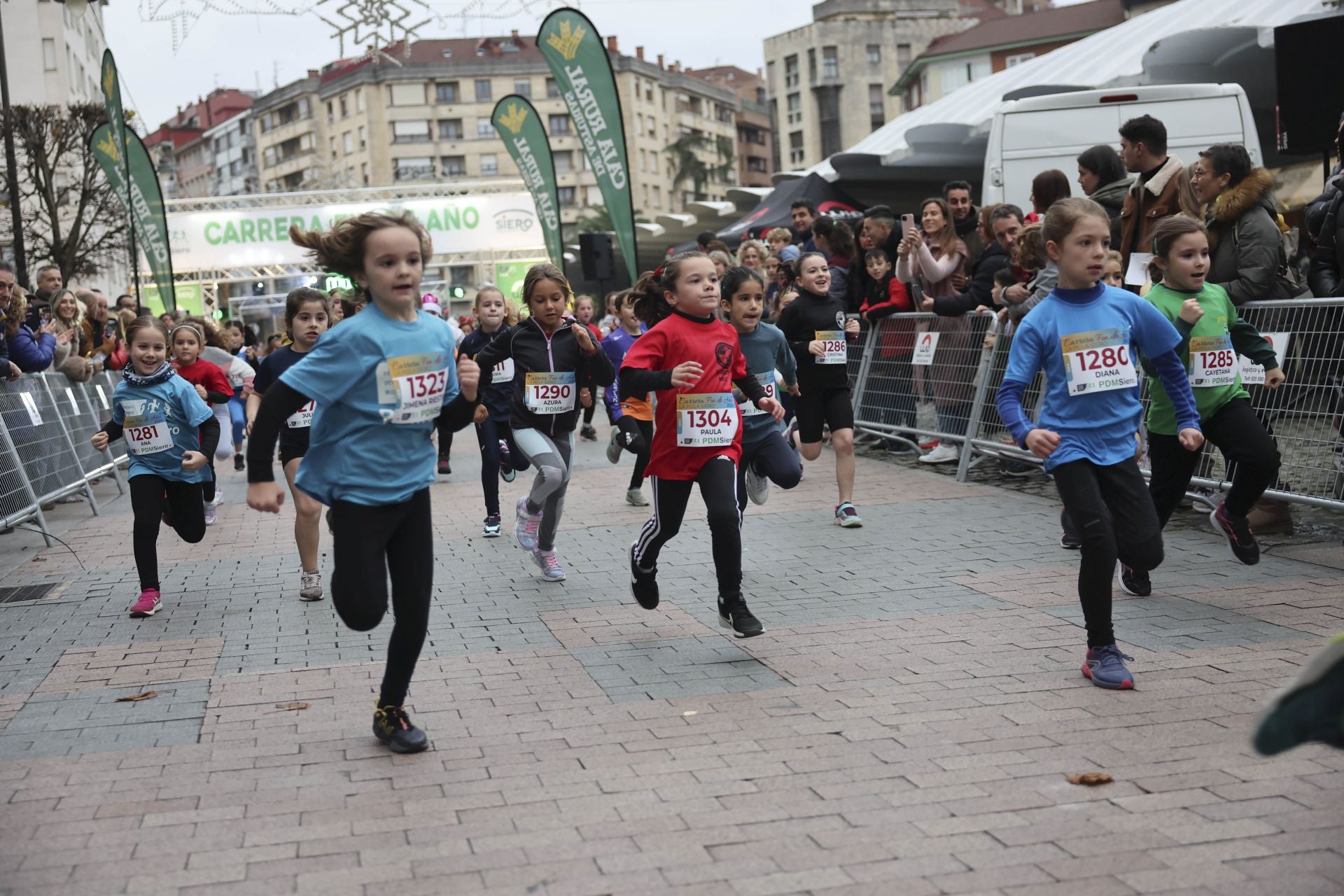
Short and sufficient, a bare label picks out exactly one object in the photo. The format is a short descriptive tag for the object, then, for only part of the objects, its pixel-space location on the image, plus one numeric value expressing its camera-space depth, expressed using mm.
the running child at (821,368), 9922
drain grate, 8719
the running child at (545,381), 8602
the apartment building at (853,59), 109375
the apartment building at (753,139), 136000
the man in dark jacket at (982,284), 11953
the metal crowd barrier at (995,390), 7988
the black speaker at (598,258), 22516
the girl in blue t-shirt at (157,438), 8156
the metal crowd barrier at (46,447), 11234
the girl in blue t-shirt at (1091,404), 5449
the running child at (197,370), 9695
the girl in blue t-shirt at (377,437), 4934
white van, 13344
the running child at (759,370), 7582
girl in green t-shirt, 7004
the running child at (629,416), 9531
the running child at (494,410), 10023
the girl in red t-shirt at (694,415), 6430
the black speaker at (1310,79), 10336
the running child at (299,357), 8141
